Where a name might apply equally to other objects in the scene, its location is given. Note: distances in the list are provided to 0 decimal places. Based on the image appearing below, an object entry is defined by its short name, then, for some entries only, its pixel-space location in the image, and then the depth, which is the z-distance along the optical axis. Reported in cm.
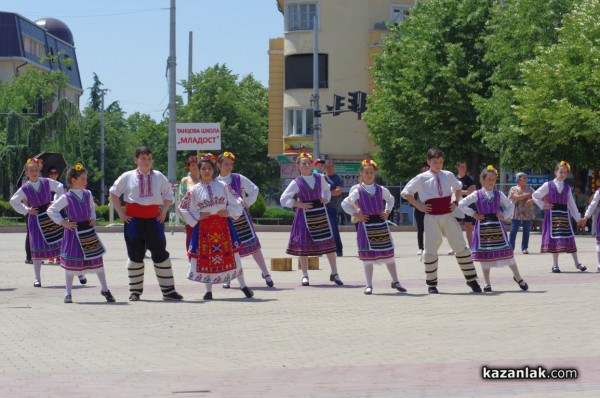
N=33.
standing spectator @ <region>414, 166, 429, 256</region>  2695
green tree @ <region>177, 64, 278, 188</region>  7962
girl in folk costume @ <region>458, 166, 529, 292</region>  1712
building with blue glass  11638
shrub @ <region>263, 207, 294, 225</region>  5278
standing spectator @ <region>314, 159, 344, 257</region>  2407
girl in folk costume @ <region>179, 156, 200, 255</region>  1792
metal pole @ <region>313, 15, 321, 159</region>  5690
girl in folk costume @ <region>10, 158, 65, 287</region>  1933
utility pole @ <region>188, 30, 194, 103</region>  8894
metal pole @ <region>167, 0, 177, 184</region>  4788
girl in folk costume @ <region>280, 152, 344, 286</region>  1855
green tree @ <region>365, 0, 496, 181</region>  5575
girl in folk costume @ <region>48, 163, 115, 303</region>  1619
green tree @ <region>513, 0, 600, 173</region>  4344
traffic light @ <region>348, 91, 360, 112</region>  4982
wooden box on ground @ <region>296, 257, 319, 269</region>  2216
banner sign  5138
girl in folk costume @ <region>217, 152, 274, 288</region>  1798
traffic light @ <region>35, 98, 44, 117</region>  6276
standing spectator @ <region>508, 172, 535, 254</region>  2625
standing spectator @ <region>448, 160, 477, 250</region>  2475
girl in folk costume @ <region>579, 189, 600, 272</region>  2101
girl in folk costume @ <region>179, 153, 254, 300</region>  1611
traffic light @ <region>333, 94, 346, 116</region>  5172
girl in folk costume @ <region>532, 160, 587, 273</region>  2125
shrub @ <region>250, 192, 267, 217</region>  5228
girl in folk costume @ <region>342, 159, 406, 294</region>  1717
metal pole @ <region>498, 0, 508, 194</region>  5363
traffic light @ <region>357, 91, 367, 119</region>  5015
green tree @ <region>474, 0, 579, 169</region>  4906
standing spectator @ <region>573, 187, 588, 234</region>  4528
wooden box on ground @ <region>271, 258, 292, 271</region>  2191
